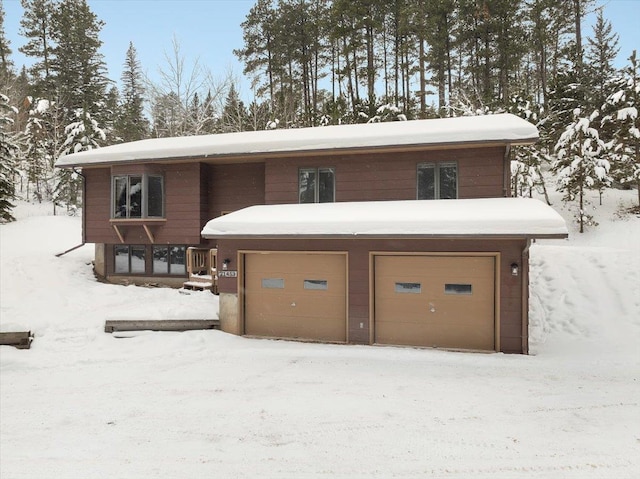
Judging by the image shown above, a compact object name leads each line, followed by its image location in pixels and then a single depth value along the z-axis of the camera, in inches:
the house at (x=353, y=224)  330.6
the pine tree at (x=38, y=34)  1179.9
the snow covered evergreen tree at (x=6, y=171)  734.5
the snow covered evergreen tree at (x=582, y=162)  732.7
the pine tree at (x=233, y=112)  1108.5
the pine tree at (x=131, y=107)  1301.7
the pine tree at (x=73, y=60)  1145.4
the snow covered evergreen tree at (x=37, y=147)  1040.5
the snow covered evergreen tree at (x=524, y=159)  778.2
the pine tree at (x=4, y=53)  1211.2
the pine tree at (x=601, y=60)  836.0
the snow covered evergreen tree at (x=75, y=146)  909.8
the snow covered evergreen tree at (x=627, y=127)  719.7
